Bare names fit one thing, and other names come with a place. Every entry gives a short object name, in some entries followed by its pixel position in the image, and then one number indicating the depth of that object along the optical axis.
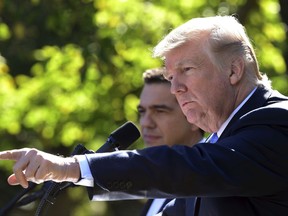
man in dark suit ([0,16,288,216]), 6.48
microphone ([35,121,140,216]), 6.92
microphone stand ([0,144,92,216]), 6.92
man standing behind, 11.78
